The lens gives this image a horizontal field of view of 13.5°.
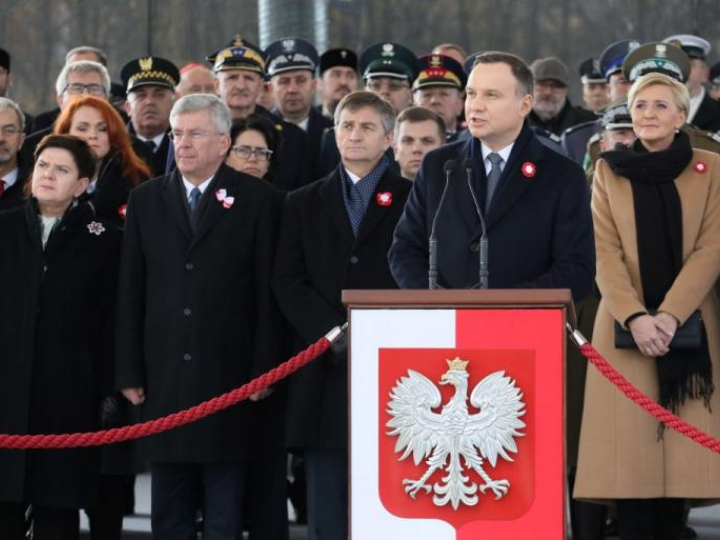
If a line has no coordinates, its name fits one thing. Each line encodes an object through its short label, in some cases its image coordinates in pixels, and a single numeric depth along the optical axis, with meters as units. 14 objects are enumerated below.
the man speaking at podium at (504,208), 9.84
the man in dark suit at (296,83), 16.15
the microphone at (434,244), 9.21
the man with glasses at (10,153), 13.33
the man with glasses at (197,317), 11.21
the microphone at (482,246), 9.00
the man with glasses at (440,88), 15.93
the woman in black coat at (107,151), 12.81
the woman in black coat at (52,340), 11.39
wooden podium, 8.44
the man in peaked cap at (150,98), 15.14
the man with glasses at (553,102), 17.31
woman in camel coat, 11.26
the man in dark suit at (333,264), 11.07
